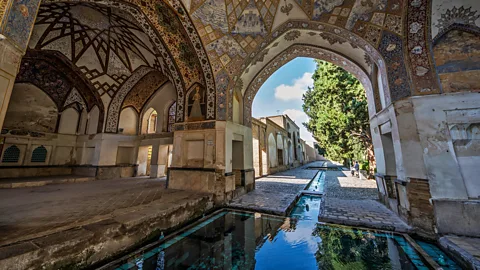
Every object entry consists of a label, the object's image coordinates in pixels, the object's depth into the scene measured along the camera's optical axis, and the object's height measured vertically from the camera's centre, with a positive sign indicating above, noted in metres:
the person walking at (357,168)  10.89 -0.36
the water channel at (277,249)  2.28 -1.31
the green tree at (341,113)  8.48 +2.53
